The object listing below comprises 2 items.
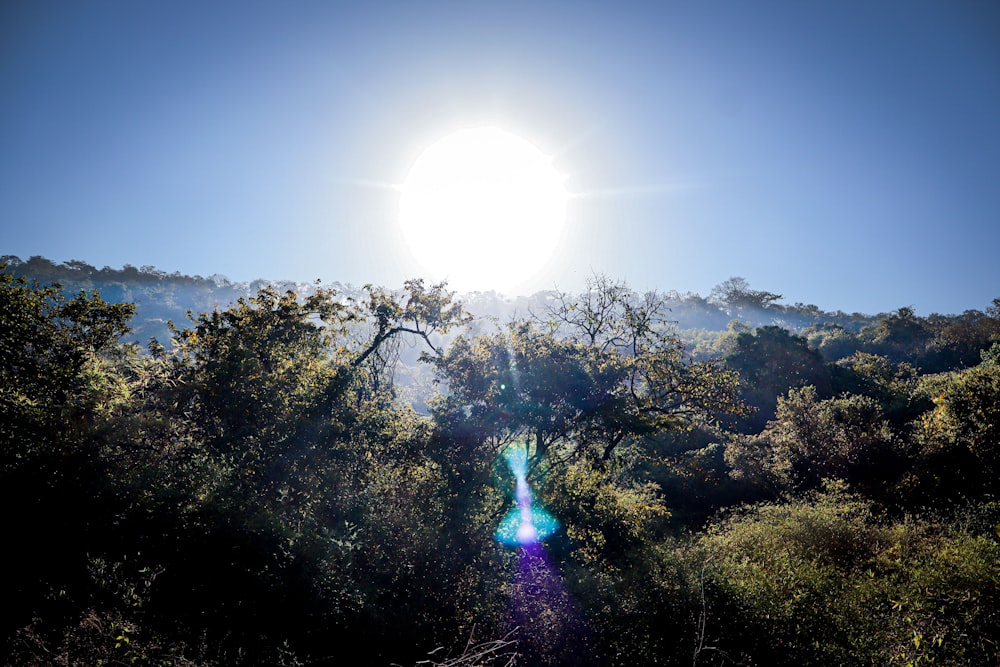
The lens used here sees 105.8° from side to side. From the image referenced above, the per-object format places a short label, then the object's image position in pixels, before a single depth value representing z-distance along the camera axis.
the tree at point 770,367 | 26.59
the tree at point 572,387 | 9.79
